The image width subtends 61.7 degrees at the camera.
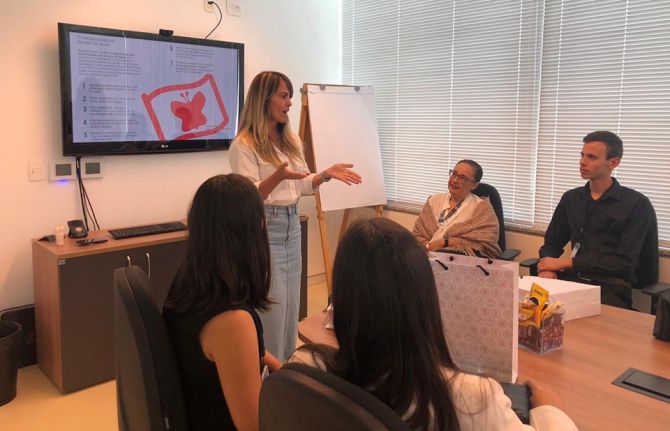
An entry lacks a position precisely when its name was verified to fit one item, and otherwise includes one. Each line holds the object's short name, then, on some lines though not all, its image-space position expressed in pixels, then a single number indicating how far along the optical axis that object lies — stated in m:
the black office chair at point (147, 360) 1.27
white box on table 1.87
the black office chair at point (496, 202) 3.40
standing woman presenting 2.54
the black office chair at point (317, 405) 0.73
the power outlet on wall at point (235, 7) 3.89
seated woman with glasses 3.28
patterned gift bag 1.39
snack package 1.62
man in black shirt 2.76
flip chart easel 4.04
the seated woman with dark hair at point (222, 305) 1.30
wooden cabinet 2.81
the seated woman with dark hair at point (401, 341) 0.95
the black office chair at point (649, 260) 2.81
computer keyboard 3.10
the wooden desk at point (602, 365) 1.28
